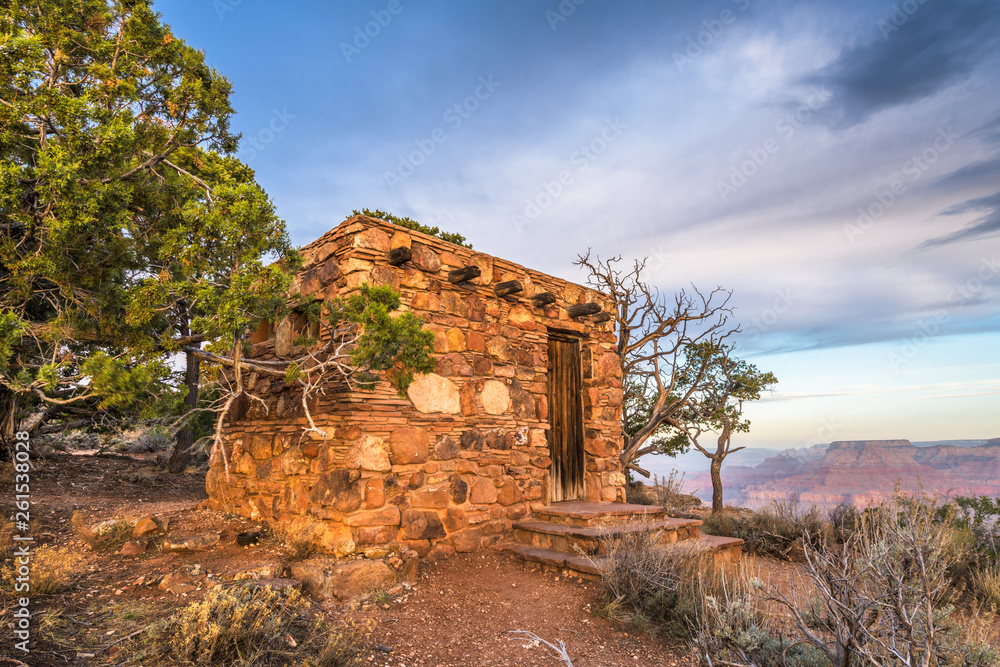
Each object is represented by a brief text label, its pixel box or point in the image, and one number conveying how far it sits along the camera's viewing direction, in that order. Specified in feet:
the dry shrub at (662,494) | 32.17
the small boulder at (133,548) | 16.08
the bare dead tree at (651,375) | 39.40
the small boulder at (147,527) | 17.21
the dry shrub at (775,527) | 24.79
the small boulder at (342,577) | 14.42
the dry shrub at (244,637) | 9.91
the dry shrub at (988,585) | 18.34
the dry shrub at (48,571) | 12.23
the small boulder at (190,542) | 16.57
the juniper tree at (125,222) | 13.08
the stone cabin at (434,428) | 17.06
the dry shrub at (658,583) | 14.02
